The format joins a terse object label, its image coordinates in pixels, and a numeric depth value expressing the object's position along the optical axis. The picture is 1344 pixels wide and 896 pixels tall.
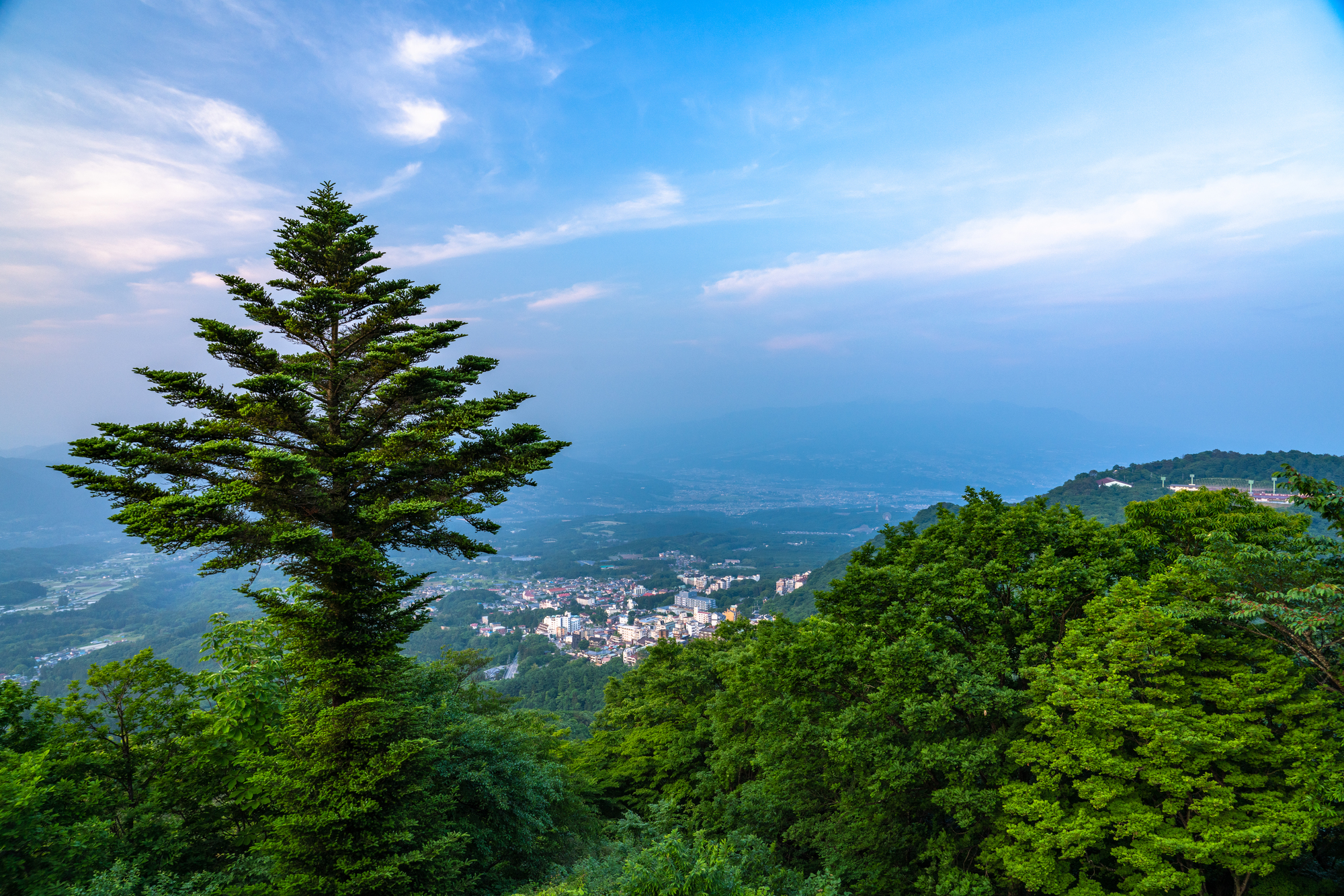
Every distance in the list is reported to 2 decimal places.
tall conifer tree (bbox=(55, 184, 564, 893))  7.93
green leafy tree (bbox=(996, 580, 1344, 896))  7.39
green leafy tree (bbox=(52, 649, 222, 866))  8.09
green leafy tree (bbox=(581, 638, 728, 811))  16.34
